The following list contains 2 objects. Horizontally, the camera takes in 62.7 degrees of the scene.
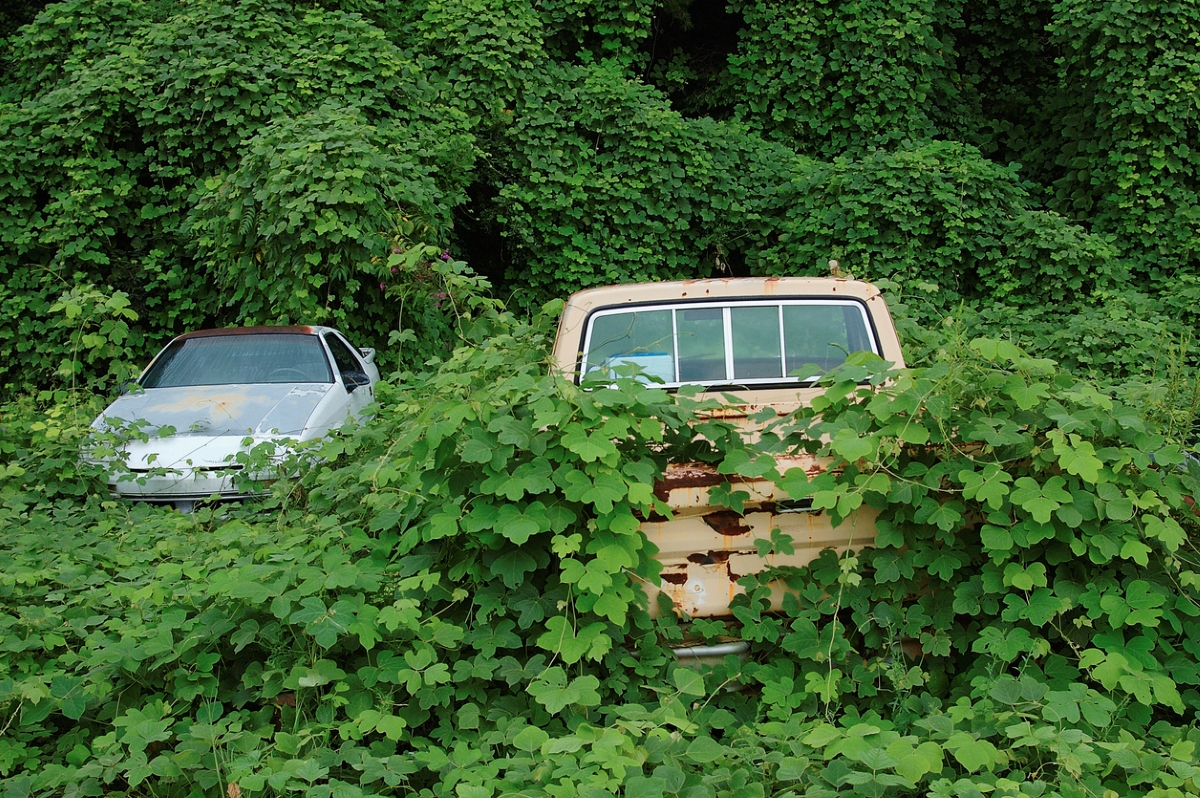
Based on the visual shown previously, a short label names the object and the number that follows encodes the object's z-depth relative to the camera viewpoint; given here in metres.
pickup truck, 5.09
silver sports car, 6.79
